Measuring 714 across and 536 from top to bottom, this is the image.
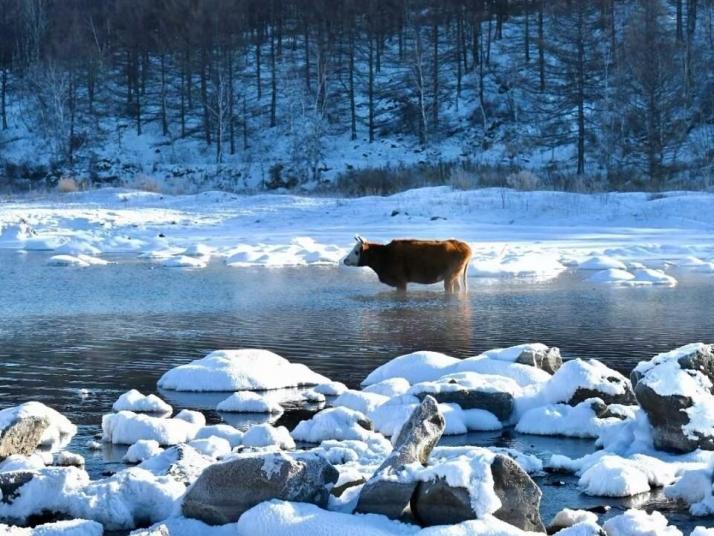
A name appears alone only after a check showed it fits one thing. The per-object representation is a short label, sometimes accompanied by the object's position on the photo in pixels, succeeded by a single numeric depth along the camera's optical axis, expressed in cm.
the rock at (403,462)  1202
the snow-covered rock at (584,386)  1787
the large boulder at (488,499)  1187
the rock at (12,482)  1280
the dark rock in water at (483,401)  1784
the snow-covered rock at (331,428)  1623
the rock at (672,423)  1516
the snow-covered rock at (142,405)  1814
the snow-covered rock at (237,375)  2044
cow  3631
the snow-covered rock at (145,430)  1605
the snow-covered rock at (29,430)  1537
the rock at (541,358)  2059
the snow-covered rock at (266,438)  1565
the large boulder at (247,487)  1222
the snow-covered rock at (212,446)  1505
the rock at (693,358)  1591
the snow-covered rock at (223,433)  1590
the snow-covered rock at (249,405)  1867
